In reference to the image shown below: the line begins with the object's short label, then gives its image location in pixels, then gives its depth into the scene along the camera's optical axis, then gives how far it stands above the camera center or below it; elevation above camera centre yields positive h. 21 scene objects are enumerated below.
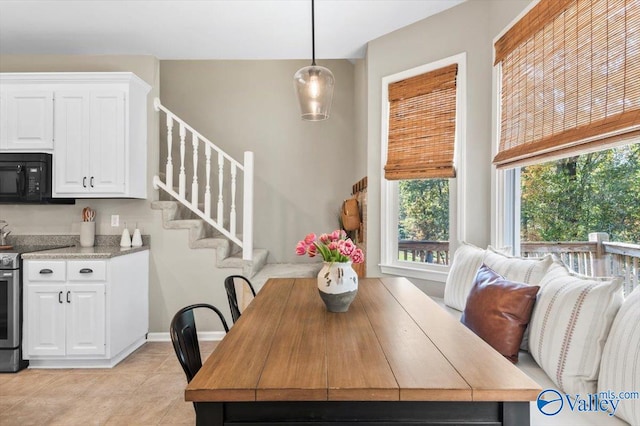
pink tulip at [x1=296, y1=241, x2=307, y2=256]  1.78 -0.15
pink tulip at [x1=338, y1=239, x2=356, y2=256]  1.72 -0.14
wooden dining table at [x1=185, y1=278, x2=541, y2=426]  1.01 -0.46
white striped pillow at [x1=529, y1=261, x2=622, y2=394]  1.41 -0.44
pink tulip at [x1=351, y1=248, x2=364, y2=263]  1.76 -0.19
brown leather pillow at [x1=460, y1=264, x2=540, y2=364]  1.77 -0.47
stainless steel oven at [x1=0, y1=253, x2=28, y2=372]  2.97 -0.77
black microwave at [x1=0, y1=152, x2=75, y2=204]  3.30 +0.31
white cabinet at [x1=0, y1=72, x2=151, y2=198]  3.37 +0.78
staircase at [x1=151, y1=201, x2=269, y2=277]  3.73 -0.25
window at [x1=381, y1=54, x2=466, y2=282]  3.07 +0.41
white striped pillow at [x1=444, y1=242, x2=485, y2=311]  2.51 -0.40
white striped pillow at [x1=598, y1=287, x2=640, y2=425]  1.20 -0.47
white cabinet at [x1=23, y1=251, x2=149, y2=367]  3.04 -0.77
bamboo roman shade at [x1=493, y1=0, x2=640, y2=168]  1.61 +0.70
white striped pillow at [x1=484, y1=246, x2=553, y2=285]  1.94 -0.28
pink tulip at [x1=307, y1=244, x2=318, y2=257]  1.79 -0.16
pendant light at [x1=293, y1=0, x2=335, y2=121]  1.93 +0.64
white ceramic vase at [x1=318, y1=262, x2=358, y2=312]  1.73 -0.32
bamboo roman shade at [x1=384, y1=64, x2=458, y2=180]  3.07 +0.76
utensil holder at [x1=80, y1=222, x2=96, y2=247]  3.58 -0.20
